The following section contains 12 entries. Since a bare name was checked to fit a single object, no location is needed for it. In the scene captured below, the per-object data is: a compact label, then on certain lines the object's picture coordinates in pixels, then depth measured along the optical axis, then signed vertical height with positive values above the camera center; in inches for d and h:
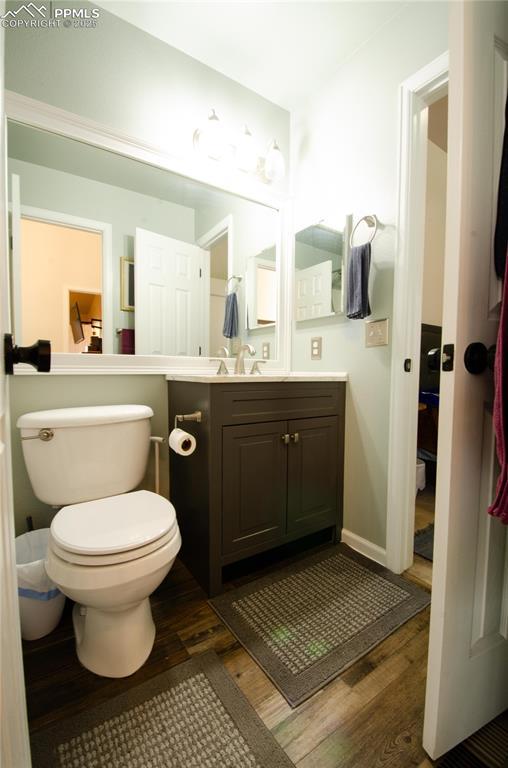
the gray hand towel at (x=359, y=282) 58.4 +16.4
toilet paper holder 50.2 -8.0
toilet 33.8 -19.3
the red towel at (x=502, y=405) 23.7 -2.6
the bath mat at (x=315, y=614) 38.8 -36.7
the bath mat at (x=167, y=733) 29.4 -36.9
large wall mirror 51.6 +21.9
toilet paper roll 47.7 -11.5
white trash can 41.1 -31.7
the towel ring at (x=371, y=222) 58.6 +28.0
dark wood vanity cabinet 49.5 -17.8
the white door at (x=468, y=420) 25.0 -4.3
